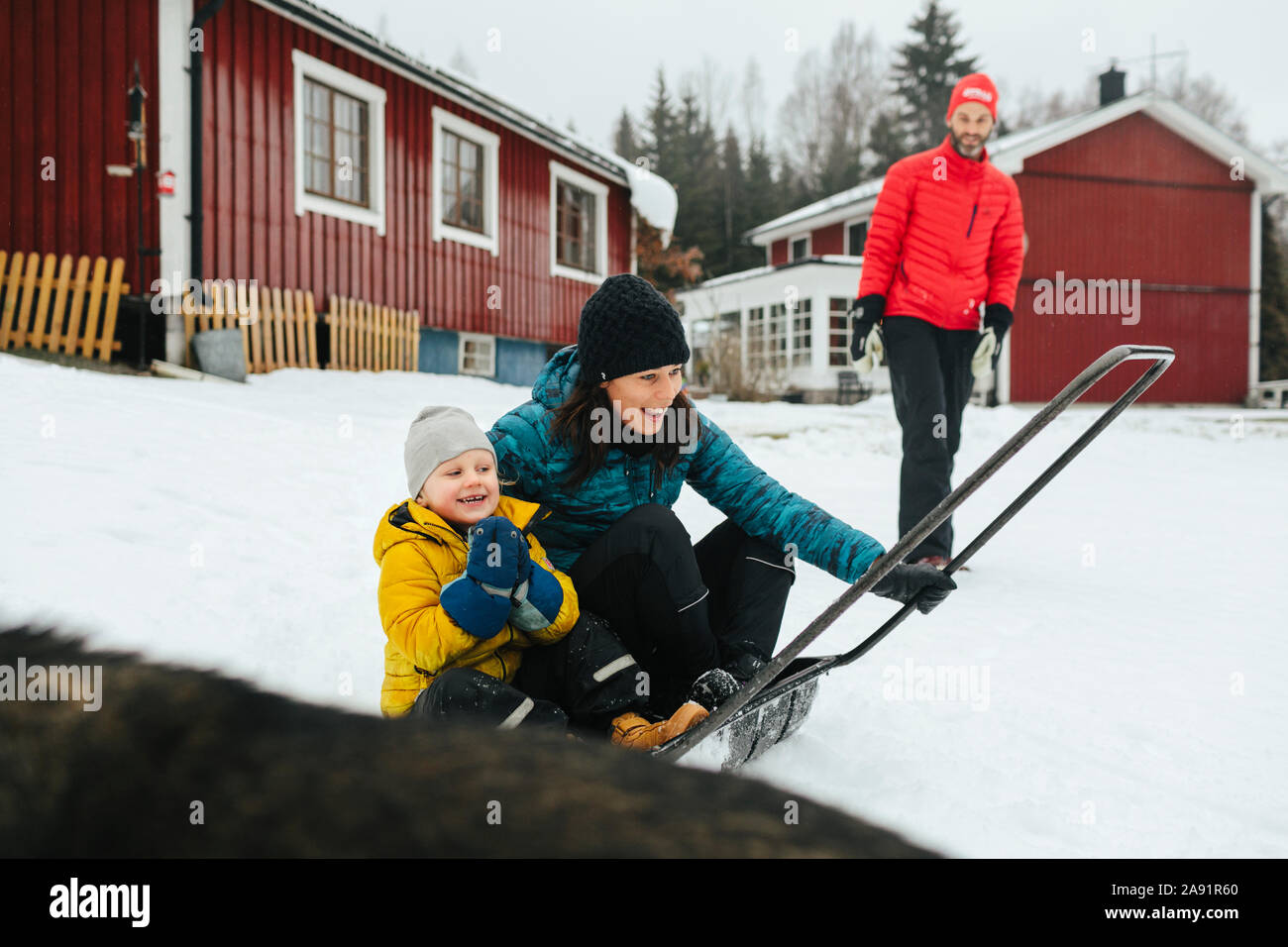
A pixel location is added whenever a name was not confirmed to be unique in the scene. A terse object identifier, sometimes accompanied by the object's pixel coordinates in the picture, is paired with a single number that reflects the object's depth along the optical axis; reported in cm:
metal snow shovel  153
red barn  1833
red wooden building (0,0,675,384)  802
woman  210
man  389
